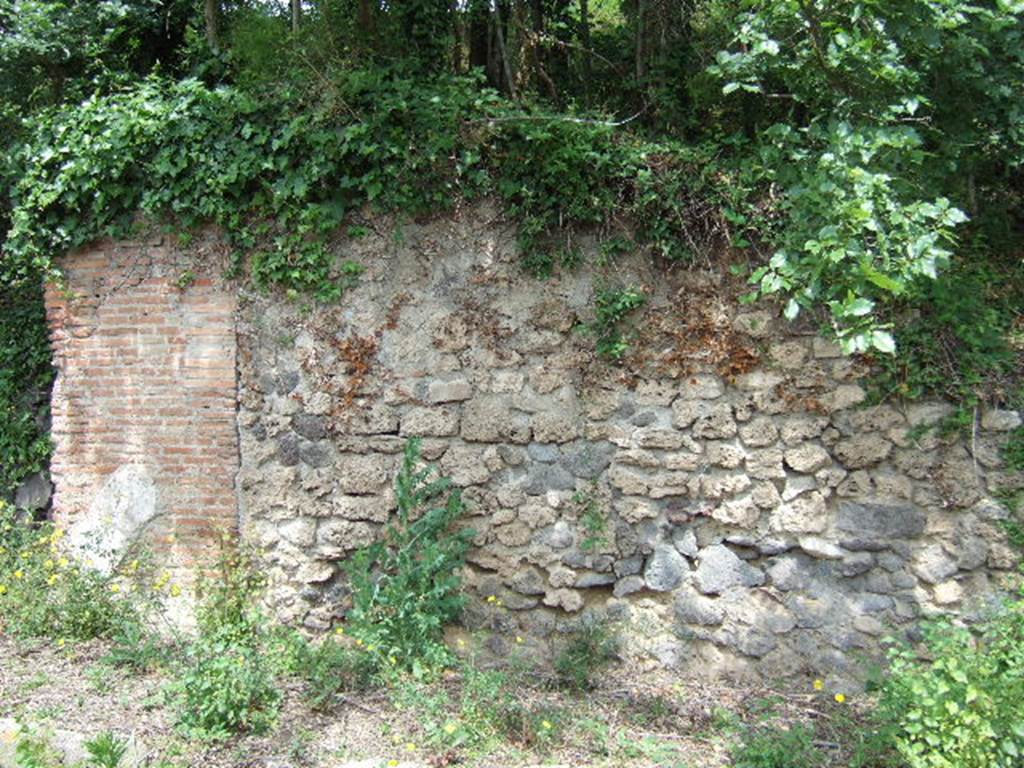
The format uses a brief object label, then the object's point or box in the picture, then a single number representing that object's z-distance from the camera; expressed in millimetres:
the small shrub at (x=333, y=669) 4332
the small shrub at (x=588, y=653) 4656
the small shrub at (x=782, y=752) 3729
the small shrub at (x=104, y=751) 3463
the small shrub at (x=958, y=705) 3193
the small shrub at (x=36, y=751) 3541
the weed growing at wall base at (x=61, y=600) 4914
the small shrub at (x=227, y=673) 3910
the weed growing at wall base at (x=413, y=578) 4488
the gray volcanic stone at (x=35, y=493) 6039
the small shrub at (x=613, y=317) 4789
